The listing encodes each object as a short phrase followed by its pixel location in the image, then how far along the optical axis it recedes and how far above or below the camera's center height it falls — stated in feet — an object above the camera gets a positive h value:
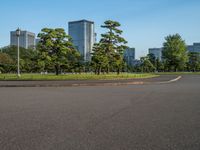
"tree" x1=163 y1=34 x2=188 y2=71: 262.67 +21.50
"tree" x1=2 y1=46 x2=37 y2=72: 248.30 +15.45
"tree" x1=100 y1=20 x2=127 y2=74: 134.51 +14.50
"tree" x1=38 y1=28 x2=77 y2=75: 115.96 +10.97
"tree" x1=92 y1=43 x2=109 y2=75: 132.77 +7.84
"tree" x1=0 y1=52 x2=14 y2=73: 218.34 +5.69
